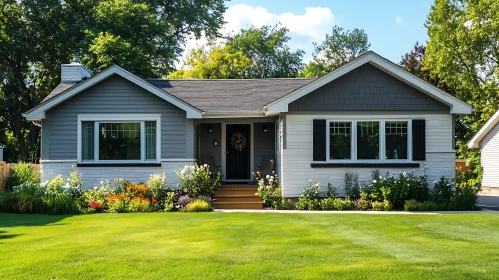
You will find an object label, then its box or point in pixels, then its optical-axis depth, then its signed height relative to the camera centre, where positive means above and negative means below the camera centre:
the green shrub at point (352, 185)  15.62 -1.05
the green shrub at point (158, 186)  15.33 -1.09
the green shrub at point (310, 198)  15.12 -1.42
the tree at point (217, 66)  39.84 +6.47
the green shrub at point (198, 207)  14.31 -1.58
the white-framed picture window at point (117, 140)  16.48 +0.29
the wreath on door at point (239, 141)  18.78 +0.31
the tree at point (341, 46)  57.06 +11.49
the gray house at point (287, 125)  15.63 +0.77
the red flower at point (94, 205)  14.35 -1.54
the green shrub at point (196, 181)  15.54 -0.95
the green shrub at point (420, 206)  14.52 -1.55
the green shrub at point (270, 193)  15.67 -1.31
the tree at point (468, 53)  30.87 +6.01
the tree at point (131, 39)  27.06 +6.60
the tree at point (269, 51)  53.28 +10.30
